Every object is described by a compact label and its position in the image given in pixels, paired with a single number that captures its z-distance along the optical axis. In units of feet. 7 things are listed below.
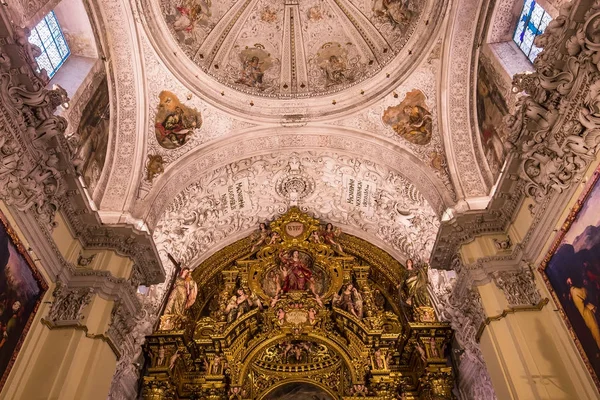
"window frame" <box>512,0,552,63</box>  29.83
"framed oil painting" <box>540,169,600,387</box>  20.92
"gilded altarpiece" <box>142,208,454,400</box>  36.09
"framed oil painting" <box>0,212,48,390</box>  22.06
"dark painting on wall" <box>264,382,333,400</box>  36.17
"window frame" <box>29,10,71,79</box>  30.50
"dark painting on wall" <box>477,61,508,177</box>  32.17
